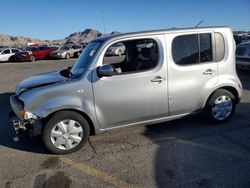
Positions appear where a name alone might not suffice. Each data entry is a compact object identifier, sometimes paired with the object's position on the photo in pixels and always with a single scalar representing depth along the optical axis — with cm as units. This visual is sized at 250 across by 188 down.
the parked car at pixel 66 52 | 2098
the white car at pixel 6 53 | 2019
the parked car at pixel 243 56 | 773
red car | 1997
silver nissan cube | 312
